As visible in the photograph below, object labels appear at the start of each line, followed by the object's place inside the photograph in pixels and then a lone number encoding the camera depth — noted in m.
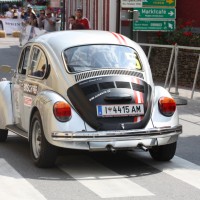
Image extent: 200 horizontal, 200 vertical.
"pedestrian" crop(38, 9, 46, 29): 33.43
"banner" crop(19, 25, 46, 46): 32.00
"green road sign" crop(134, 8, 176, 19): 23.08
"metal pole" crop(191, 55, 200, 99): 17.36
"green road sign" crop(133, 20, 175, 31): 23.12
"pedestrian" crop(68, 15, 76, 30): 24.82
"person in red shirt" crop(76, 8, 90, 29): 24.23
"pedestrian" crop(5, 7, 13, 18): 44.58
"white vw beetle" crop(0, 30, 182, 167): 8.80
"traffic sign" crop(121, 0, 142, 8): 21.22
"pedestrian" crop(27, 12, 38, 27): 33.00
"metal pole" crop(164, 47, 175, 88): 18.56
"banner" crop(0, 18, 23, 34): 42.38
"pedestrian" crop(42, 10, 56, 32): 32.66
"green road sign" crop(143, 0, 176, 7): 23.41
